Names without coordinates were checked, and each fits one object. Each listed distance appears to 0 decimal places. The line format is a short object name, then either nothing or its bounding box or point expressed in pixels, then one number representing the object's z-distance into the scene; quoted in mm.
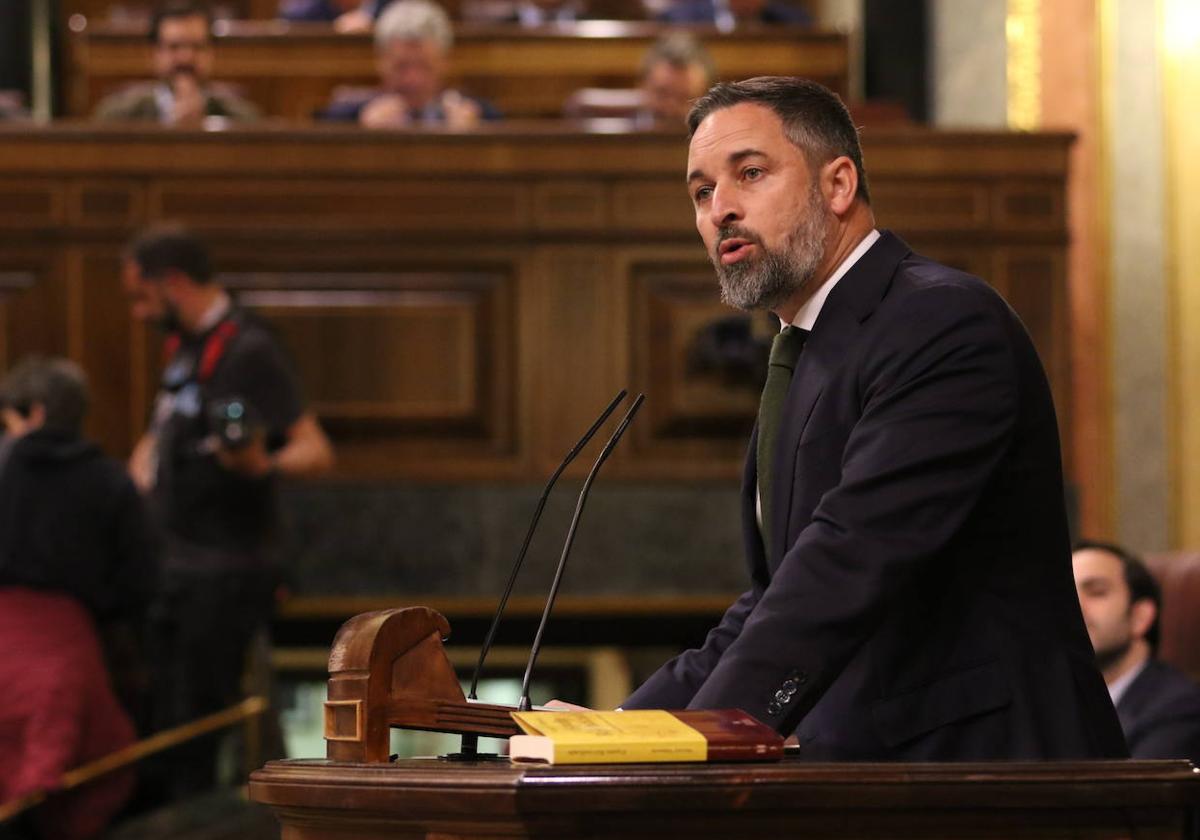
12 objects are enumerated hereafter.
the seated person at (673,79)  14109
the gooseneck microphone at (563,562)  3861
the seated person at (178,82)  14187
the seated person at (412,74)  14148
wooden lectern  3070
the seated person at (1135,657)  7598
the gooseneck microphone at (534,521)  3904
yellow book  3234
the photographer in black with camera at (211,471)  10437
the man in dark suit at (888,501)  3883
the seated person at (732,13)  18000
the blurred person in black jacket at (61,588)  9781
